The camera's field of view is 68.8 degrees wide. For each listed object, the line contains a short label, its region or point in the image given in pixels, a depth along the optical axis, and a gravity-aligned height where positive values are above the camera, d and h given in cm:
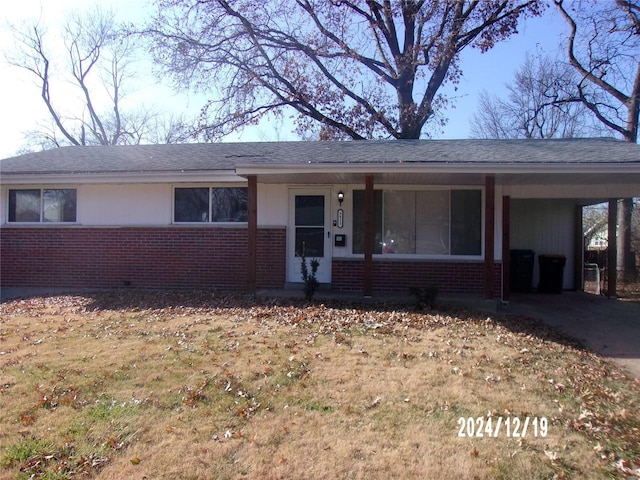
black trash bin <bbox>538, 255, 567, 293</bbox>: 1184 -73
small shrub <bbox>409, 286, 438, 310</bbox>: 834 -98
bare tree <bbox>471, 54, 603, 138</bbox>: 2677 +786
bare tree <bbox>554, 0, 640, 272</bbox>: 1789 +652
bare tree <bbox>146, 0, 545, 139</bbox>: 1967 +810
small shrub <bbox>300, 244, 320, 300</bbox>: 891 -80
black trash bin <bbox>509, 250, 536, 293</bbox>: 1212 -68
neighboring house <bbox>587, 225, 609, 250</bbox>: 3046 +61
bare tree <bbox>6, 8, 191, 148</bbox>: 3102 +853
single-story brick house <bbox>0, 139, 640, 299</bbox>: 977 +52
